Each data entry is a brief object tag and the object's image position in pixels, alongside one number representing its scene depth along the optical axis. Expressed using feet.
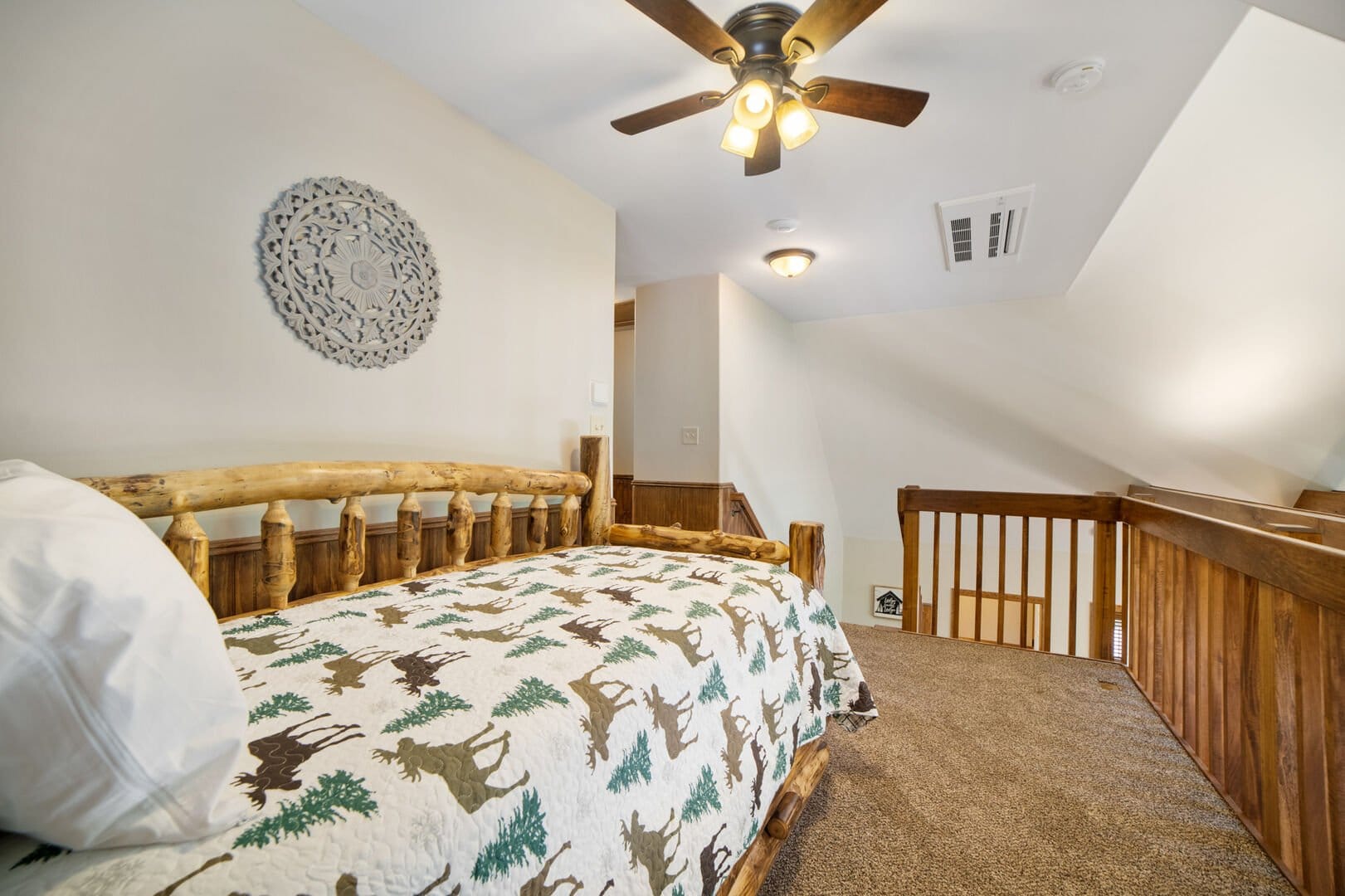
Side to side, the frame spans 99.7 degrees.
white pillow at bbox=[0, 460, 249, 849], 1.66
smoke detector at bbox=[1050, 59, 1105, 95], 5.69
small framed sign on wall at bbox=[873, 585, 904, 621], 19.88
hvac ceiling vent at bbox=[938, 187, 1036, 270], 8.66
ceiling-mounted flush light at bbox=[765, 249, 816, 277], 10.57
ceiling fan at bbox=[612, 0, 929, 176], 4.62
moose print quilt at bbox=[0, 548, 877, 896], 1.91
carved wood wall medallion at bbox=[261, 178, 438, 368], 5.03
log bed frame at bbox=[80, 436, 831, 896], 4.10
